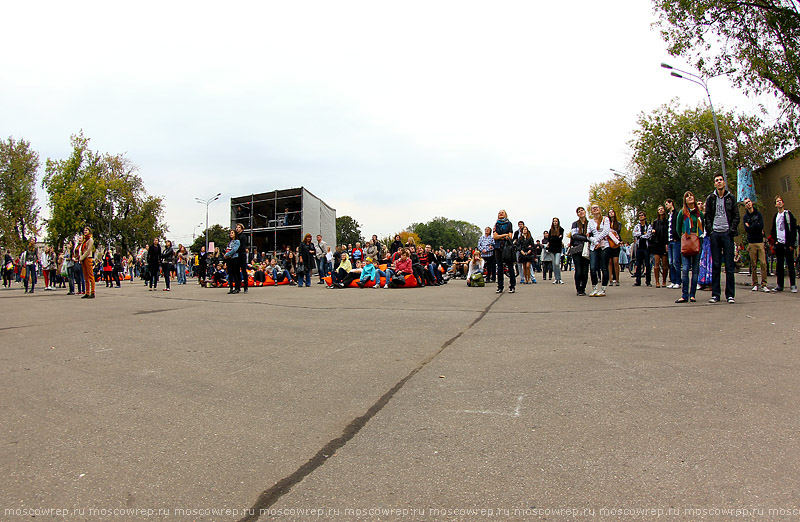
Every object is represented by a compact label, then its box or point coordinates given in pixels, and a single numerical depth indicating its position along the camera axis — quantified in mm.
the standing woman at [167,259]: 18012
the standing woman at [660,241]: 12898
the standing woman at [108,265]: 21489
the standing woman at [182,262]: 23281
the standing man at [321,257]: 20297
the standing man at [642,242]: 14539
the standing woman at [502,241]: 13085
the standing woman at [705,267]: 12195
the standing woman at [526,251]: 18016
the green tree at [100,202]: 48844
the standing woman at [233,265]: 15477
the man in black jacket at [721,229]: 9000
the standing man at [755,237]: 10904
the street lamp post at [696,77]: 24594
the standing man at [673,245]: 12078
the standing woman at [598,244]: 11328
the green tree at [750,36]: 15758
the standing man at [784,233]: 11438
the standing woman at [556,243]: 16828
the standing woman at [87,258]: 14469
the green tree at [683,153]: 41812
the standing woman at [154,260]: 18000
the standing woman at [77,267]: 15500
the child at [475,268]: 16797
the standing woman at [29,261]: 20794
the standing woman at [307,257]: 18438
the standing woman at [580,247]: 11461
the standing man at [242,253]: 15703
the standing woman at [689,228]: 9547
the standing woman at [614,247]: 12672
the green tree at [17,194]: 50188
